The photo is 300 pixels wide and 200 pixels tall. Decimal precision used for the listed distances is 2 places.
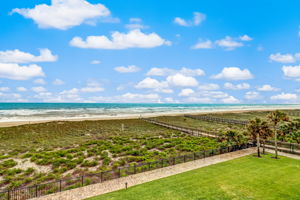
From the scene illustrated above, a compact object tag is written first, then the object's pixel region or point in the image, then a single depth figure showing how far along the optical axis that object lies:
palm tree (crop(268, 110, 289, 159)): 25.97
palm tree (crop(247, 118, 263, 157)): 27.44
